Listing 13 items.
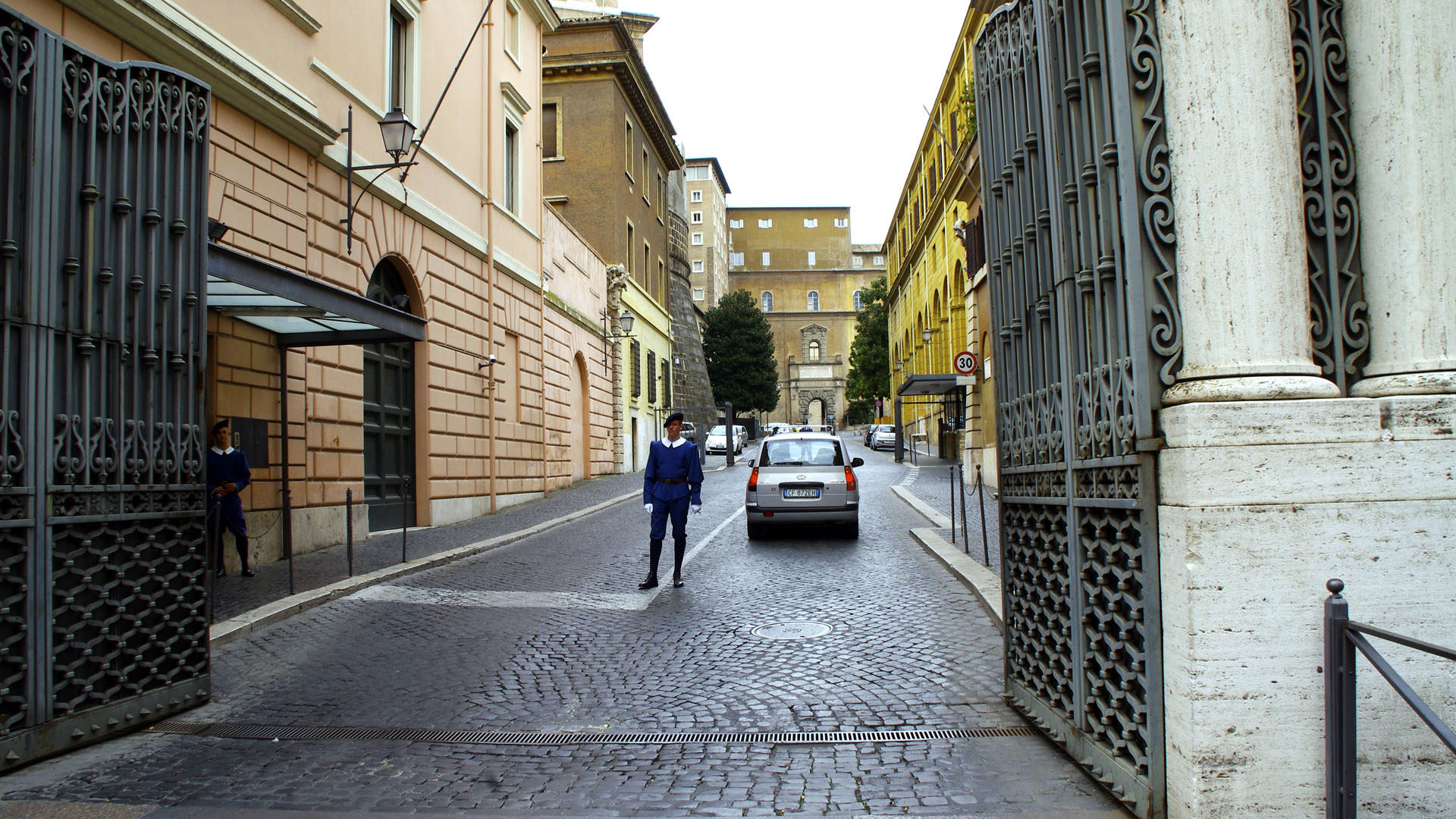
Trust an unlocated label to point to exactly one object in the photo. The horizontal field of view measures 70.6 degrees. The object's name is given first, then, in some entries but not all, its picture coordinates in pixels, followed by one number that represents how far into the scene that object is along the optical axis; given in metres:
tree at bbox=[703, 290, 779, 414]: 78.50
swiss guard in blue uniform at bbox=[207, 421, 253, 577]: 10.53
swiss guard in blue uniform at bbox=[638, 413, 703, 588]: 10.93
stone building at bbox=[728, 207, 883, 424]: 105.56
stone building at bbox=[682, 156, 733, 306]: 97.12
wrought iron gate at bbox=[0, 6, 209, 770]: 5.11
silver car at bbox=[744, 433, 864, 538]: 14.76
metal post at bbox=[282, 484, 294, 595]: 10.23
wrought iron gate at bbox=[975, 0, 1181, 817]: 4.13
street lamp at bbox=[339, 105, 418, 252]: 13.98
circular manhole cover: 8.19
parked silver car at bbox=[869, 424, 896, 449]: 50.59
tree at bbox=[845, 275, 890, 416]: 71.38
